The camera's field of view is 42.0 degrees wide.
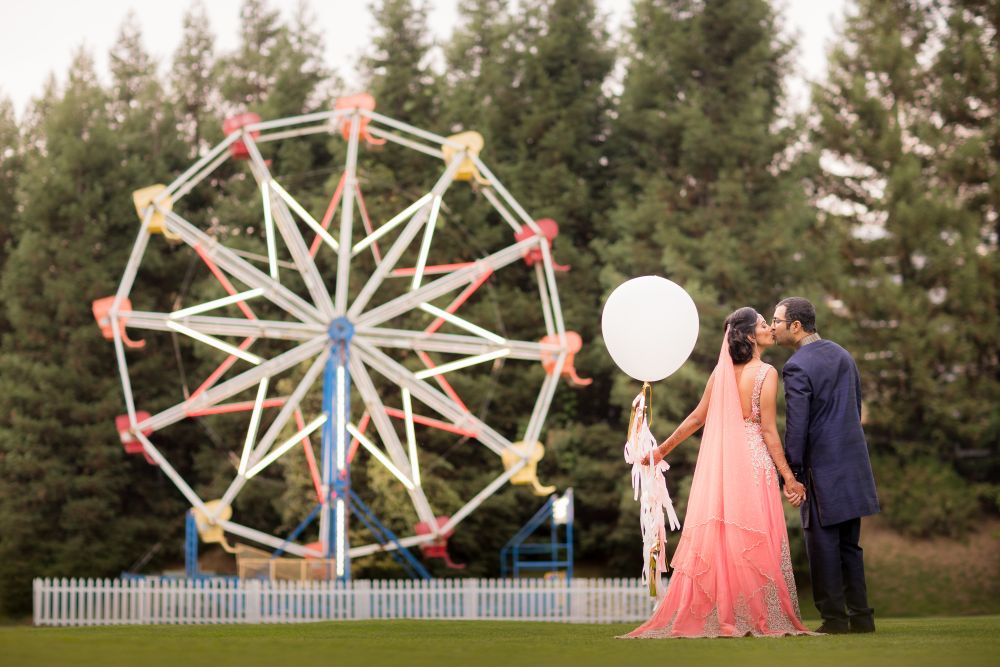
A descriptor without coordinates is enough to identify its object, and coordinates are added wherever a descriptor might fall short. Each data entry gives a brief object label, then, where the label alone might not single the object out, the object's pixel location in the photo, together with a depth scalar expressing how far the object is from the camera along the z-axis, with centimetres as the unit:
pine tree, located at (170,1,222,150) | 3094
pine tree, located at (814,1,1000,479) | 2380
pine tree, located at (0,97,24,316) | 3003
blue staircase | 2228
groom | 687
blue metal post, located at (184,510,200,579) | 2130
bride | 657
